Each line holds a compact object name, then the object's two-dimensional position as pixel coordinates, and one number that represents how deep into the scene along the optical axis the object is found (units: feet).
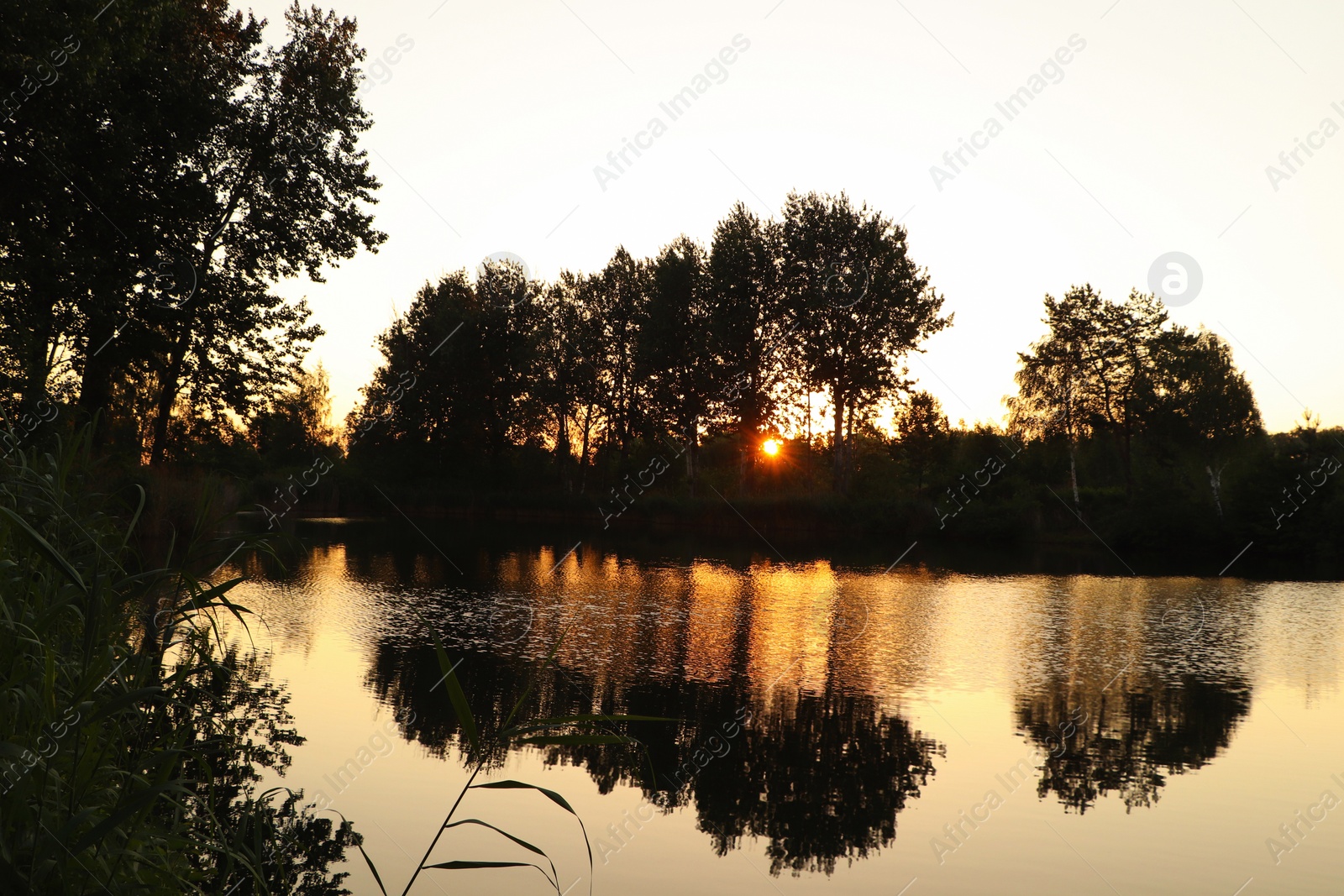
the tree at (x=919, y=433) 136.26
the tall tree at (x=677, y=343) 144.25
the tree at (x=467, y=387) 166.20
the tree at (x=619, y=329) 158.40
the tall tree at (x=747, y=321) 139.74
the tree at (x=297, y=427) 70.90
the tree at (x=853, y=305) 132.16
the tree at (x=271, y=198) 64.44
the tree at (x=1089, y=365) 142.51
